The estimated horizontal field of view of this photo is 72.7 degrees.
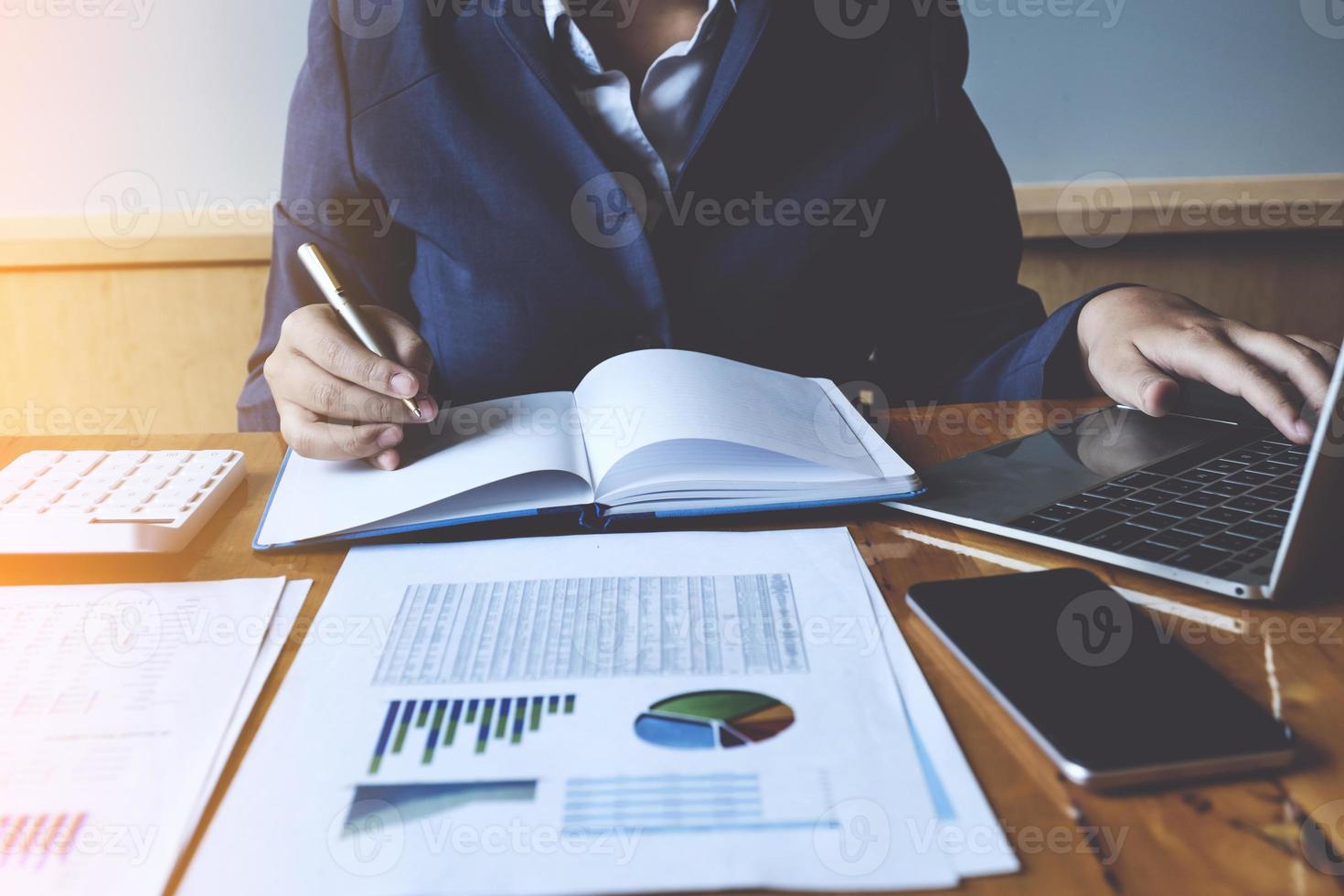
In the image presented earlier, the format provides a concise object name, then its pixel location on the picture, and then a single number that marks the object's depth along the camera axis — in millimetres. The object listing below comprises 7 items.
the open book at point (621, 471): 552
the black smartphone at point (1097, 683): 330
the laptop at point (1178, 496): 439
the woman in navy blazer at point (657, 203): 842
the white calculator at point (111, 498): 528
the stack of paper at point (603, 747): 300
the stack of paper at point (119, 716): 314
